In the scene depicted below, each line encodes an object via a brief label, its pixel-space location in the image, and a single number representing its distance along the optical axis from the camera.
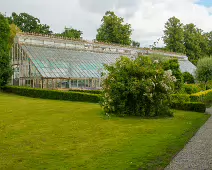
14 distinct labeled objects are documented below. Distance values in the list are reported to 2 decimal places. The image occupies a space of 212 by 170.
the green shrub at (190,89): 27.77
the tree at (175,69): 27.44
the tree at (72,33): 66.80
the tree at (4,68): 29.39
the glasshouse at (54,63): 28.47
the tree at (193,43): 66.00
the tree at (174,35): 62.19
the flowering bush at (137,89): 14.09
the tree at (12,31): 47.97
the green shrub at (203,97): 19.69
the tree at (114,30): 55.62
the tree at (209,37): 77.16
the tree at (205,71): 37.78
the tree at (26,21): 61.25
